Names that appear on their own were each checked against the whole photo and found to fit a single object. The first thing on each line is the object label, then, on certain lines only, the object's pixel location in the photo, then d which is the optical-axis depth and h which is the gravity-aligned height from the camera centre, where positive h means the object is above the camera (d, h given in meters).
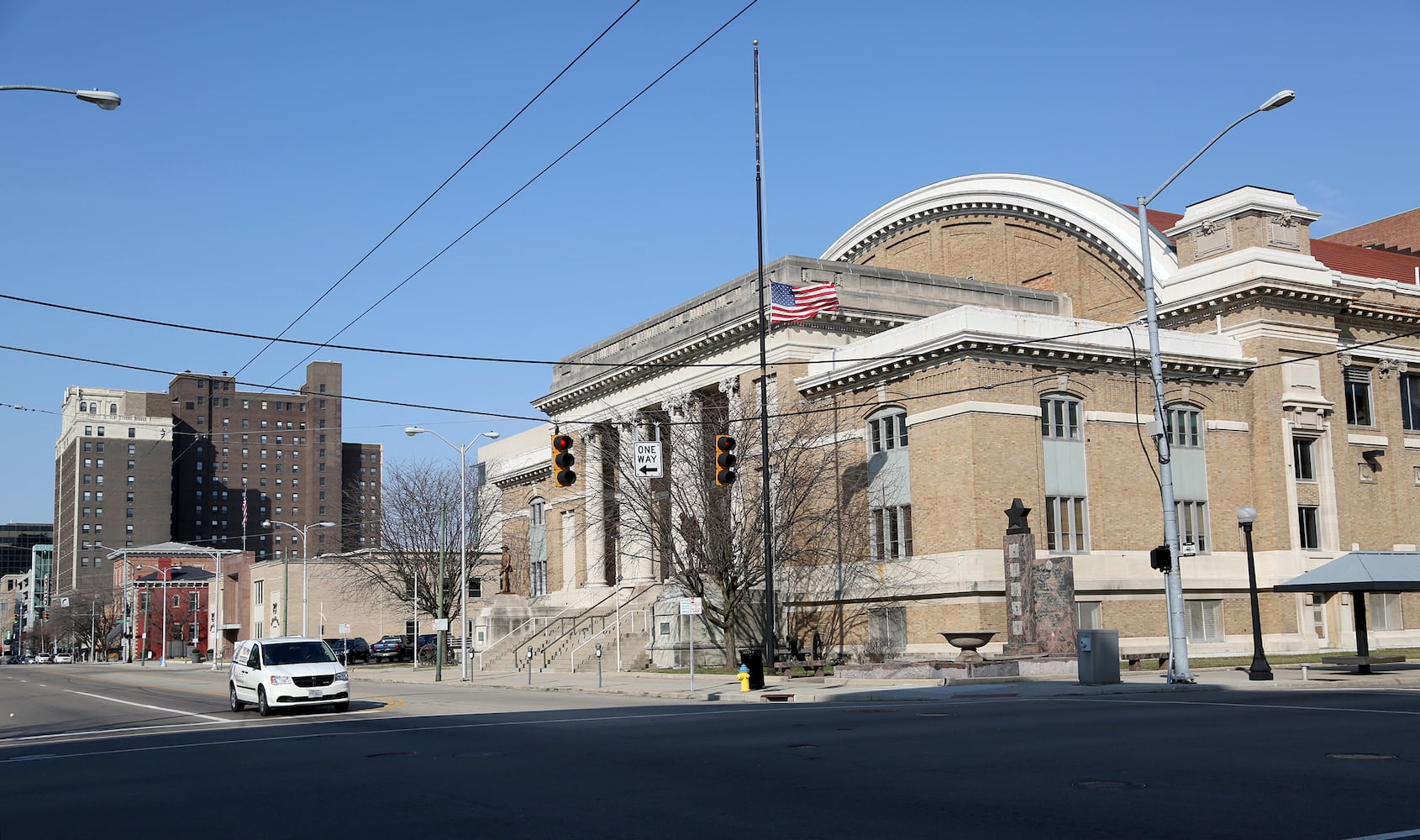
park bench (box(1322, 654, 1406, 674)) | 32.85 -3.01
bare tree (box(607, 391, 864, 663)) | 42.47 +2.12
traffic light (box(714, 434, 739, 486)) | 30.14 +2.74
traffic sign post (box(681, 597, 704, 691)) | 32.74 -0.75
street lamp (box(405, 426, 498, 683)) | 46.44 +0.52
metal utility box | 29.28 -2.08
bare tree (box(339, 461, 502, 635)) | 69.12 +2.62
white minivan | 27.38 -1.88
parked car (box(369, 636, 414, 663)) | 74.06 -3.74
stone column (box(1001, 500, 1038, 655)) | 35.31 -0.41
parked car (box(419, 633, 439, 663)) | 71.19 -3.76
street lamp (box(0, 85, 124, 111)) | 18.34 +7.04
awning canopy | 31.58 -0.40
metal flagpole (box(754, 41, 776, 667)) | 33.56 +2.54
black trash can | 31.42 -2.20
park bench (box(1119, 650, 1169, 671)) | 37.41 -2.72
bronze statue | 69.44 +0.32
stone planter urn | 34.94 -1.89
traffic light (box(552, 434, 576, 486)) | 29.23 +2.73
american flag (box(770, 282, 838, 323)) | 42.06 +8.95
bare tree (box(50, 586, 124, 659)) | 149.12 -2.75
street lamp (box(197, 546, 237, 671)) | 82.32 -2.75
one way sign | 38.06 +3.54
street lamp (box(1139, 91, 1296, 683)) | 28.91 +1.23
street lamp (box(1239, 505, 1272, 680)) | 29.91 -2.18
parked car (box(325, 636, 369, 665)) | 73.25 -3.65
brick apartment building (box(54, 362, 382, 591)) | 182.00 +16.47
